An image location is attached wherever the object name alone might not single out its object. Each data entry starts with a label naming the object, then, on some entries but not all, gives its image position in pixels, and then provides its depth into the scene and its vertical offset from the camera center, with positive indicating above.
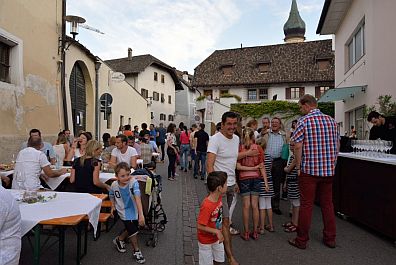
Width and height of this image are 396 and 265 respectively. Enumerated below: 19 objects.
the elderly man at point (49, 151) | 7.62 -0.38
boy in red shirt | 3.67 -0.96
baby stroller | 5.34 -1.10
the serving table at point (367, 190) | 5.37 -0.98
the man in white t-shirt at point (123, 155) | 6.98 -0.41
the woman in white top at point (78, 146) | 7.89 -0.27
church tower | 60.38 +18.28
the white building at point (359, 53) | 10.79 +2.94
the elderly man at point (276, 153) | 6.93 -0.38
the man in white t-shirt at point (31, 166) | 5.59 -0.51
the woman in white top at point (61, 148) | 8.59 -0.34
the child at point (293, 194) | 6.04 -1.06
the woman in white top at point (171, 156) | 11.78 -0.73
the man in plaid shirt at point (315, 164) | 5.04 -0.44
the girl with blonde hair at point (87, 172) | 5.65 -0.61
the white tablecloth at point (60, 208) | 3.65 -0.86
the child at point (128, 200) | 4.77 -0.91
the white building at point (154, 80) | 41.66 +6.87
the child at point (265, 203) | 5.72 -1.16
